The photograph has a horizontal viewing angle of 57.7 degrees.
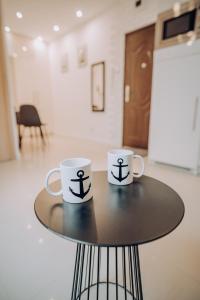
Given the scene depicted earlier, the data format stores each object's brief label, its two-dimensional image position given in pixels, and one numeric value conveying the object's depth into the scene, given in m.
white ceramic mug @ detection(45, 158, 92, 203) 0.55
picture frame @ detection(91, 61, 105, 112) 4.01
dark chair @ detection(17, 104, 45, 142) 3.68
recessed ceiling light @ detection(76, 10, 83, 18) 3.68
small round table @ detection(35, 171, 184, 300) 0.43
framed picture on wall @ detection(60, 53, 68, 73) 4.86
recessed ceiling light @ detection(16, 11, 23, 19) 3.71
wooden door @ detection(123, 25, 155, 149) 3.18
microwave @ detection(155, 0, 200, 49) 2.00
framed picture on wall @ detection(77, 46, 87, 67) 4.30
